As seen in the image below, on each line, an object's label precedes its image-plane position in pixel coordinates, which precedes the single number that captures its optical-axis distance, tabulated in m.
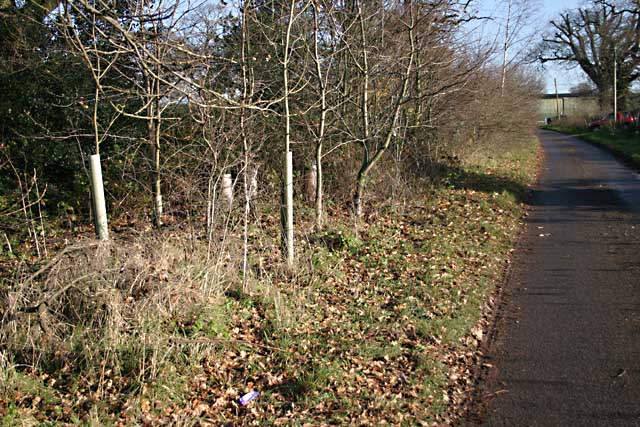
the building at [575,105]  54.34
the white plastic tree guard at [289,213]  7.63
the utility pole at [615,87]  42.75
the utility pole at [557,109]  69.35
